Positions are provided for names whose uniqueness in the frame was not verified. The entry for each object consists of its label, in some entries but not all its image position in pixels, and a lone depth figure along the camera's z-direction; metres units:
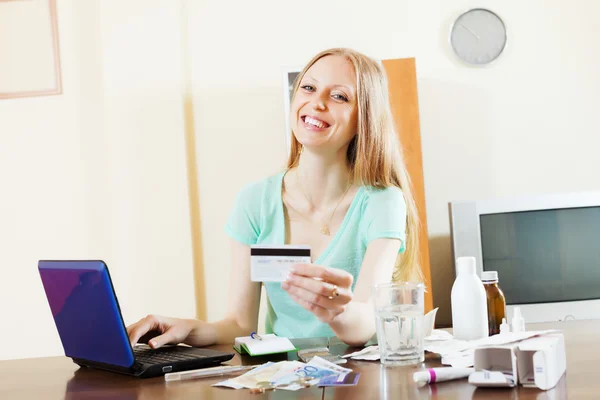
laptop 1.18
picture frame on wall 3.58
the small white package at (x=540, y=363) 0.96
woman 1.73
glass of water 1.18
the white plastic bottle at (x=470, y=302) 1.32
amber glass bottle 1.37
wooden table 0.97
